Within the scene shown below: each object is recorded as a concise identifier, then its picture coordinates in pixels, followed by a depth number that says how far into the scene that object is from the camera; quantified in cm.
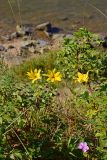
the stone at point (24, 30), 1209
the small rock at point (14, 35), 1197
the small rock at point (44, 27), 1270
